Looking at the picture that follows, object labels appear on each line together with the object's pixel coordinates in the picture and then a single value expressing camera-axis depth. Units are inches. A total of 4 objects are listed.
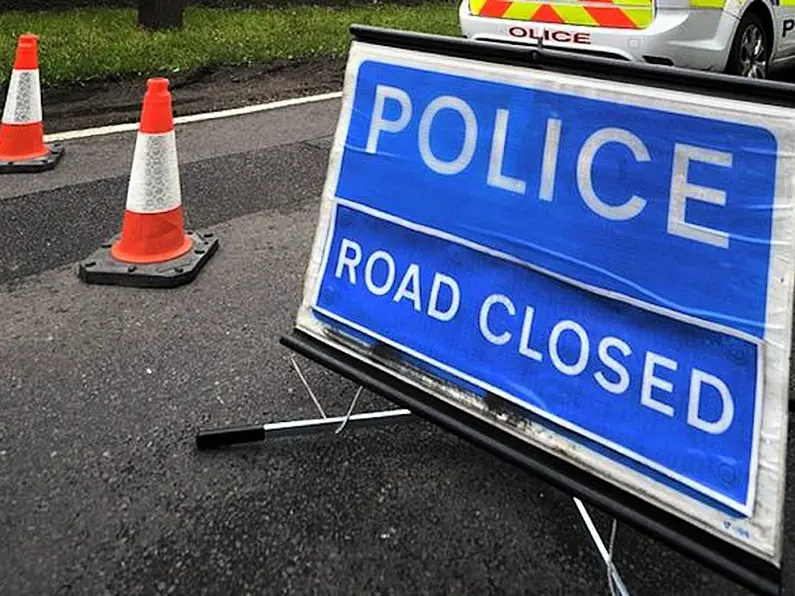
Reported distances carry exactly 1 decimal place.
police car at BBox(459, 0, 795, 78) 196.7
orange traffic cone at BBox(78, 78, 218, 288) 130.6
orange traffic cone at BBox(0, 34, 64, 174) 182.9
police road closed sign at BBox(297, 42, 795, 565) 57.6
